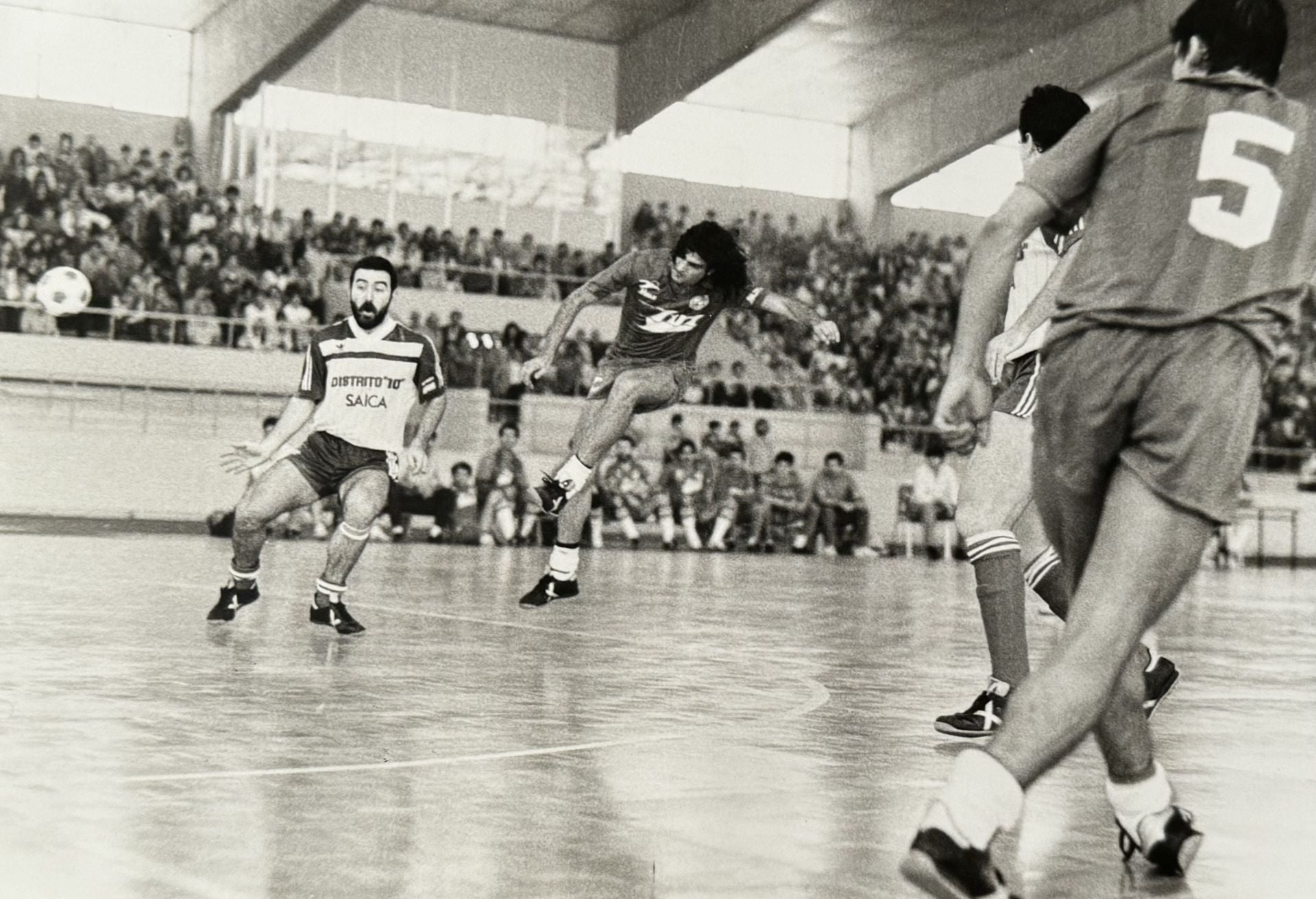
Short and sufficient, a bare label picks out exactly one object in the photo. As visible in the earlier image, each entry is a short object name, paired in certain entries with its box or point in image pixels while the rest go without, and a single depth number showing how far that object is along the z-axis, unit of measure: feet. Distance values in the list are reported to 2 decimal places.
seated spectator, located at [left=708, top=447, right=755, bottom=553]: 80.12
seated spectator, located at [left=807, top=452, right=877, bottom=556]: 82.89
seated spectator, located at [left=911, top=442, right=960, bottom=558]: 87.76
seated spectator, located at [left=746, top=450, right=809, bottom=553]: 82.12
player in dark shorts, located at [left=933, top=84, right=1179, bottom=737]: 19.84
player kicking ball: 32.17
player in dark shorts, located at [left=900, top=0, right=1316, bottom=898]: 11.21
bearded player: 29.53
